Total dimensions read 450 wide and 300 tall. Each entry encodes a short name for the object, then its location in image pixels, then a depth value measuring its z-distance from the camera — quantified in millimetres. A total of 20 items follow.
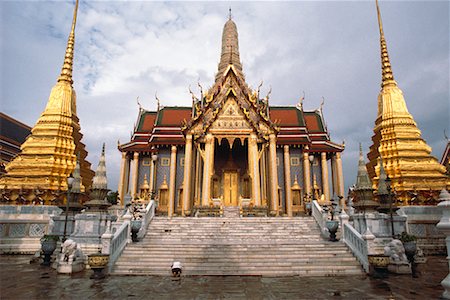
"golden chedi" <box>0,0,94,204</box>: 17047
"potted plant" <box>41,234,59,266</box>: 10891
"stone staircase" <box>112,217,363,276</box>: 9453
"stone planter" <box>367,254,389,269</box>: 8695
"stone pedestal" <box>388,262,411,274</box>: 9211
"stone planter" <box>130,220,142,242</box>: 11672
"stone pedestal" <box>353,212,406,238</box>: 11242
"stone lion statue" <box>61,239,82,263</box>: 9469
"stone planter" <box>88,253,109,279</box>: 8648
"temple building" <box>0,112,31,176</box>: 27311
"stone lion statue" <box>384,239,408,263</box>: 9523
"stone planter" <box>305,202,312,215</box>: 18234
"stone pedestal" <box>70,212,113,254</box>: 11258
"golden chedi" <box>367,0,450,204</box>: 18141
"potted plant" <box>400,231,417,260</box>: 9352
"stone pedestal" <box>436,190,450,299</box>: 5383
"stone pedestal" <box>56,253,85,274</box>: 9258
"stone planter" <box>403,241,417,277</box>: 9298
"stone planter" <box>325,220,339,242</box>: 11758
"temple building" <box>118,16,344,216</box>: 19984
